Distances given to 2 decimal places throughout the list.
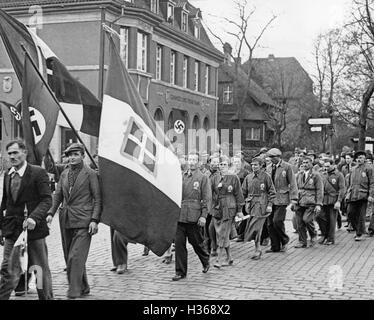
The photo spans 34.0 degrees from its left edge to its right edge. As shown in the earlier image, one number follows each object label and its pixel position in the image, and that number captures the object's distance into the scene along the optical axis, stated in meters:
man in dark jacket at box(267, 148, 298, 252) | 10.88
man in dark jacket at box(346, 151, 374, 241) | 12.75
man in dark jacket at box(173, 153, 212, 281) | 8.34
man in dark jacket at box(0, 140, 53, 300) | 6.30
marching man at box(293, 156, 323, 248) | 11.48
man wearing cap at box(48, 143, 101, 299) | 6.88
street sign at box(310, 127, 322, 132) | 16.12
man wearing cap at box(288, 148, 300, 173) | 16.87
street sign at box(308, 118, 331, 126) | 15.24
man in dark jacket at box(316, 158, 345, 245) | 12.17
